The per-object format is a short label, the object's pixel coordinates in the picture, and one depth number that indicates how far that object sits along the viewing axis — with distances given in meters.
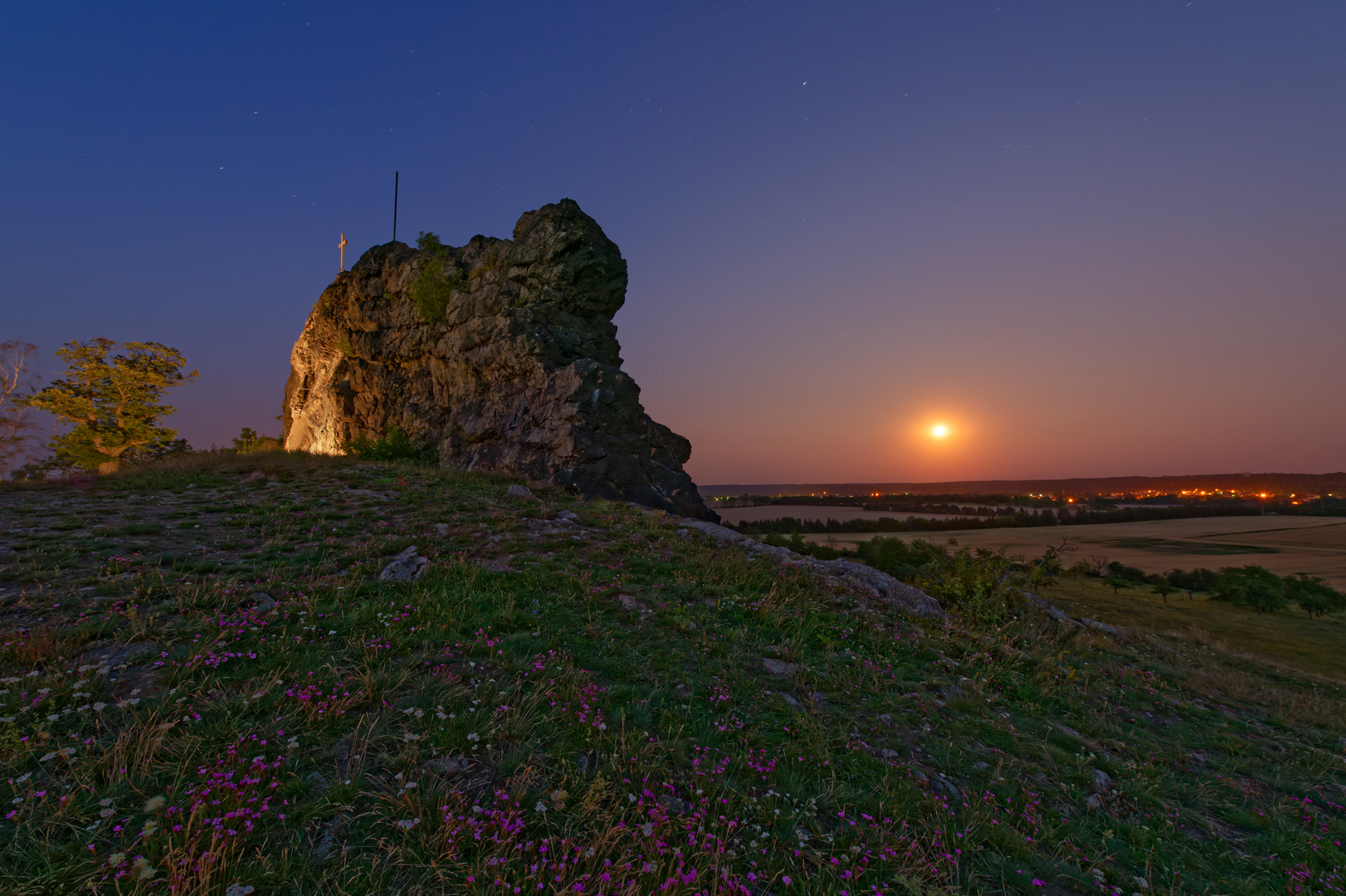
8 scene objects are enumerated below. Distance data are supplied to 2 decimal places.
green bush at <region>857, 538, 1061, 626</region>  11.35
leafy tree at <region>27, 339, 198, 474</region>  32.16
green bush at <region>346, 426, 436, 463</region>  24.89
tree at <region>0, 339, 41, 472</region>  30.22
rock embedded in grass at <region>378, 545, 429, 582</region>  7.72
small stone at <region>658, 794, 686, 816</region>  3.50
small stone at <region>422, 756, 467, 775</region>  3.58
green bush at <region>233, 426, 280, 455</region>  38.91
